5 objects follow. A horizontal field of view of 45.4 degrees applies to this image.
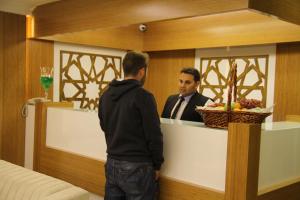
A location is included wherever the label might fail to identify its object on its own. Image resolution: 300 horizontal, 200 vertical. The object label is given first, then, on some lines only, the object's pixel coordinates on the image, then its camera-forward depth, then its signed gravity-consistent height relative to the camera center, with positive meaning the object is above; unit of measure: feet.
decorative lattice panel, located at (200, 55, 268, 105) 13.21 +0.37
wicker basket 6.53 -0.57
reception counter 6.64 -1.51
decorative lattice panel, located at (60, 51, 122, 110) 14.66 +0.23
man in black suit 9.98 -0.47
